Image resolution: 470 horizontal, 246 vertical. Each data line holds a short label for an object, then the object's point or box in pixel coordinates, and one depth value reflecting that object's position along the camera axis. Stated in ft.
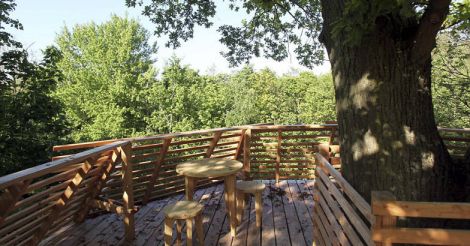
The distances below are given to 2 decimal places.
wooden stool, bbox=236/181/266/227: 12.51
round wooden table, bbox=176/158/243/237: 11.32
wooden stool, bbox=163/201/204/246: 9.70
